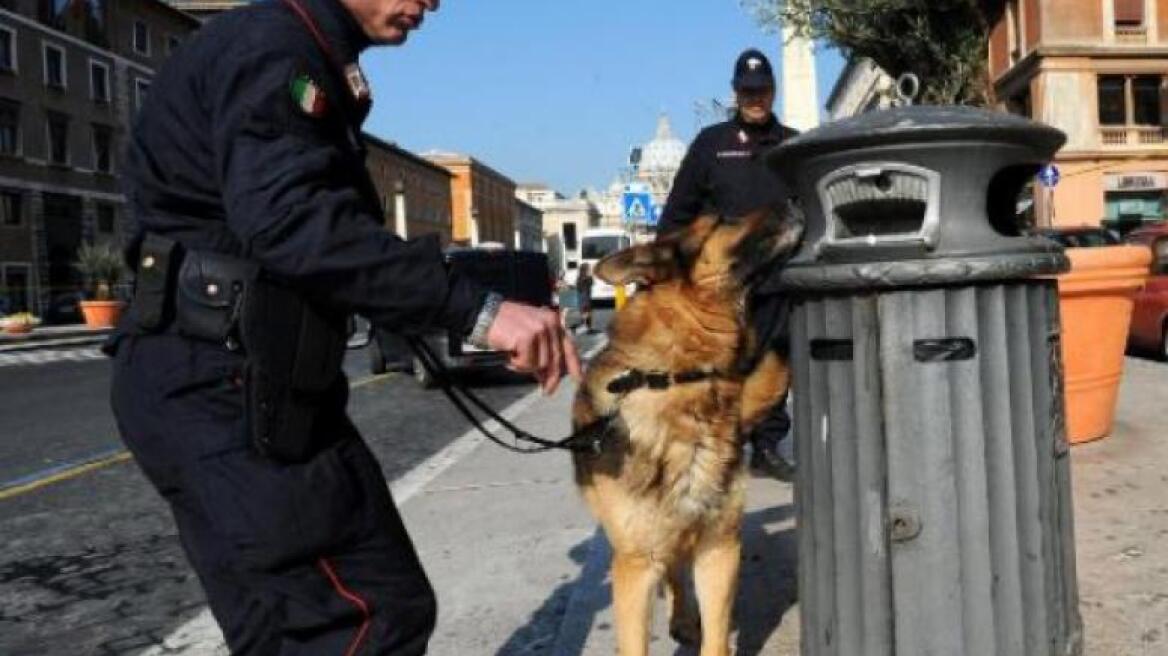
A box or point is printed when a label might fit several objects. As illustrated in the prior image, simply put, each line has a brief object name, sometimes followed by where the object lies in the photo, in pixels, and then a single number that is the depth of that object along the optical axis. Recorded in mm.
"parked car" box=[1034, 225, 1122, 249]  13398
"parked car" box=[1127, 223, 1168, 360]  10727
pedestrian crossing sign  19609
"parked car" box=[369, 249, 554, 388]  12656
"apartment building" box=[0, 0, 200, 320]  41344
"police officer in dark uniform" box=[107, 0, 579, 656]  1732
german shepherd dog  2857
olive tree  32844
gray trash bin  2078
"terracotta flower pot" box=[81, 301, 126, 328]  31391
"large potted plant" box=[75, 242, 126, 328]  31766
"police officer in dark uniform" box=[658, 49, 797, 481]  5043
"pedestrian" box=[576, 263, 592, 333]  22016
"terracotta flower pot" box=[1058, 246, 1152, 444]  5812
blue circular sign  24234
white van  44625
